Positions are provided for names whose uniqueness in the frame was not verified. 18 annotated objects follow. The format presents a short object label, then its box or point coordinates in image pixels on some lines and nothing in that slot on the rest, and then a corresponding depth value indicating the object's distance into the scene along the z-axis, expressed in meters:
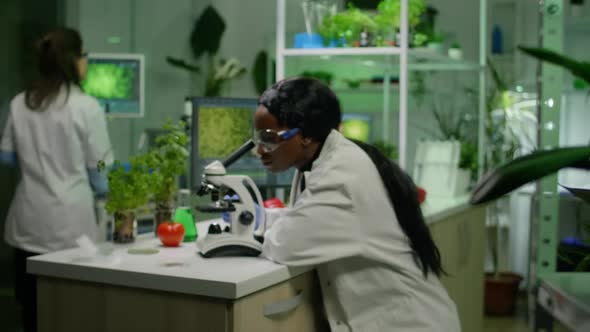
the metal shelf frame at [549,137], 1.58
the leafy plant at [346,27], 3.39
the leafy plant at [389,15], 3.55
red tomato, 2.31
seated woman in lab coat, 1.96
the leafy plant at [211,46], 6.90
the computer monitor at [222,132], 3.03
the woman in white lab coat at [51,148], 2.98
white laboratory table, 1.79
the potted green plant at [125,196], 2.32
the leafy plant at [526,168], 0.80
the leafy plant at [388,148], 3.72
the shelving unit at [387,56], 3.15
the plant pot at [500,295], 5.44
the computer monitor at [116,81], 4.39
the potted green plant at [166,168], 2.42
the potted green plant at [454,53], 4.83
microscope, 2.12
